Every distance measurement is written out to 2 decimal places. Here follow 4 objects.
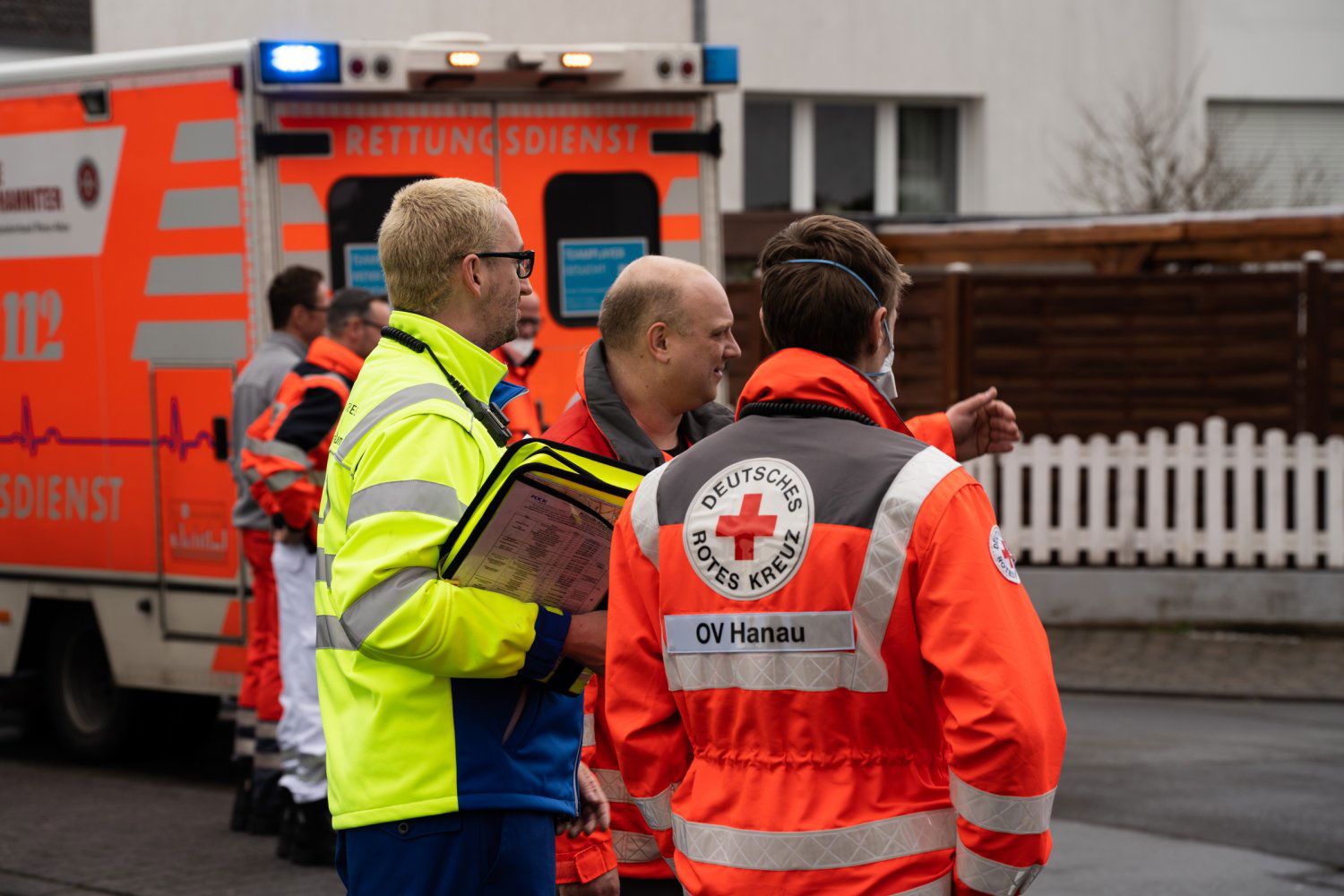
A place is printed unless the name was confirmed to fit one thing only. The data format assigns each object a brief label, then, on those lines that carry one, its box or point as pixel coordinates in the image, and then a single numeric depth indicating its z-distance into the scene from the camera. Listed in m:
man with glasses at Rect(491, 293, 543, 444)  12.55
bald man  7.45
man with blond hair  6.00
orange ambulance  15.16
